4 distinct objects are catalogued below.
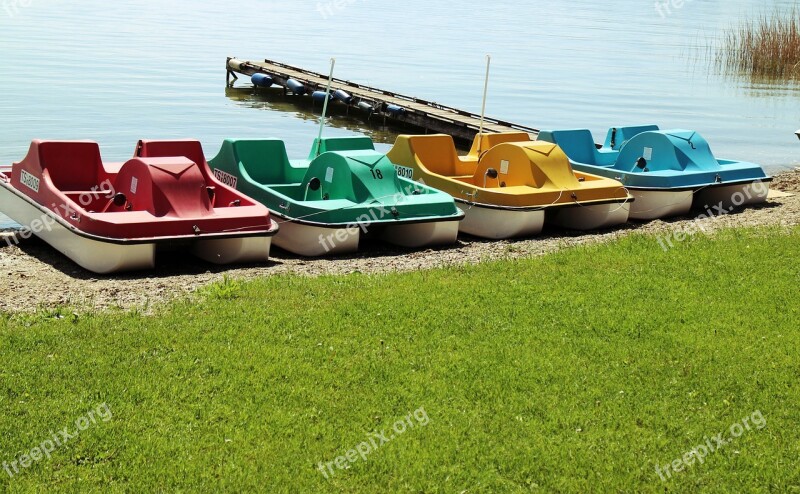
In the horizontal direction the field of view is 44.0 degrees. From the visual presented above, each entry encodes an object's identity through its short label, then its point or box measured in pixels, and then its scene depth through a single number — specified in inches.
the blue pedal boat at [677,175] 577.0
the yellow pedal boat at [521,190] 522.6
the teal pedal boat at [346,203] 474.0
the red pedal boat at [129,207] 414.3
